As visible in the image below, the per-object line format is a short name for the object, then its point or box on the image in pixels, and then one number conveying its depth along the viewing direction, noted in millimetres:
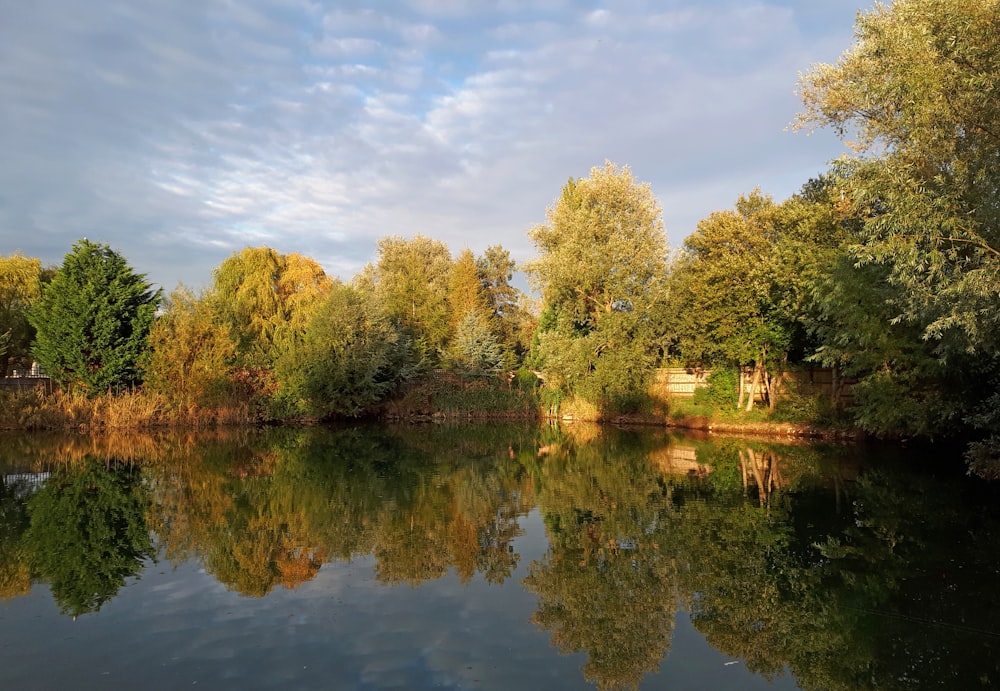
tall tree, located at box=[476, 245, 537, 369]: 49719
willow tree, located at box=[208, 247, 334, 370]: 33156
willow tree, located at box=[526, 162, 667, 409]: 33062
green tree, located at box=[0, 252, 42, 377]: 34750
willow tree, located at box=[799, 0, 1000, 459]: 11844
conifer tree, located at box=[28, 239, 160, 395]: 28344
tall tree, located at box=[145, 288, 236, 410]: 29328
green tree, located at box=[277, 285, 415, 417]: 33000
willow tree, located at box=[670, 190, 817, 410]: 27016
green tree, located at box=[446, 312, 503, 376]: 40219
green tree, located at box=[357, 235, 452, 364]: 42031
